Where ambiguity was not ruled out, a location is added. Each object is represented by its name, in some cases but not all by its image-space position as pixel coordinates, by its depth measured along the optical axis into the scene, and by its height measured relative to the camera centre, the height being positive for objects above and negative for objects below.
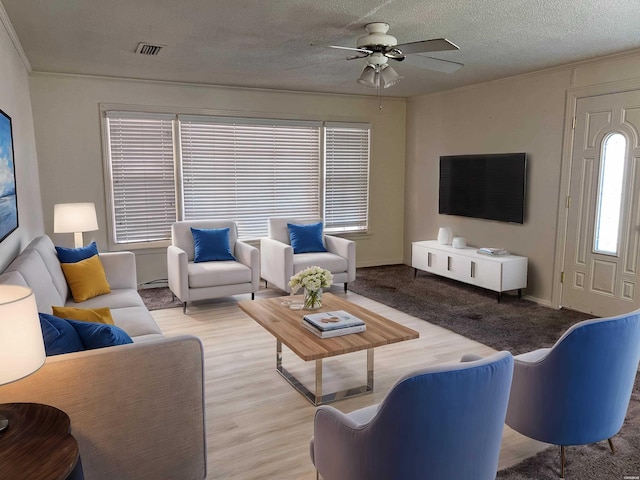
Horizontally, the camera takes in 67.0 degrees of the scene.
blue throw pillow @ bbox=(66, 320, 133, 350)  2.16 -0.70
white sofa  1.91 -0.93
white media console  5.34 -1.03
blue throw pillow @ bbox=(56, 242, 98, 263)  3.96 -0.62
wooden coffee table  2.88 -0.99
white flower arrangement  3.52 -0.74
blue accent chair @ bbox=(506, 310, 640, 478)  2.08 -0.94
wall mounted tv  5.57 -0.09
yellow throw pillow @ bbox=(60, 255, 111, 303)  3.84 -0.80
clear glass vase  3.60 -0.90
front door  4.45 -0.29
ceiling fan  3.39 +0.86
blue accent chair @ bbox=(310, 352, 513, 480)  1.53 -0.83
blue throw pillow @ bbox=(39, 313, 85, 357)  2.04 -0.68
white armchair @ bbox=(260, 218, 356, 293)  5.49 -0.93
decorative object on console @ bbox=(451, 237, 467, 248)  6.14 -0.80
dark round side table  1.46 -0.86
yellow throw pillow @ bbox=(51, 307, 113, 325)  2.54 -0.73
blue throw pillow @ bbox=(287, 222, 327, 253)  5.95 -0.73
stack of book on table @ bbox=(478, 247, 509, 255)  5.62 -0.84
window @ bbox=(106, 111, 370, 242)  5.80 +0.09
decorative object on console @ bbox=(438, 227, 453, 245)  6.36 -0.75
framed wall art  3.01 -0.03
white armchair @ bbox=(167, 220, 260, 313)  4.98 -0.96
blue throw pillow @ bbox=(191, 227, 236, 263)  5.41 -0.75
